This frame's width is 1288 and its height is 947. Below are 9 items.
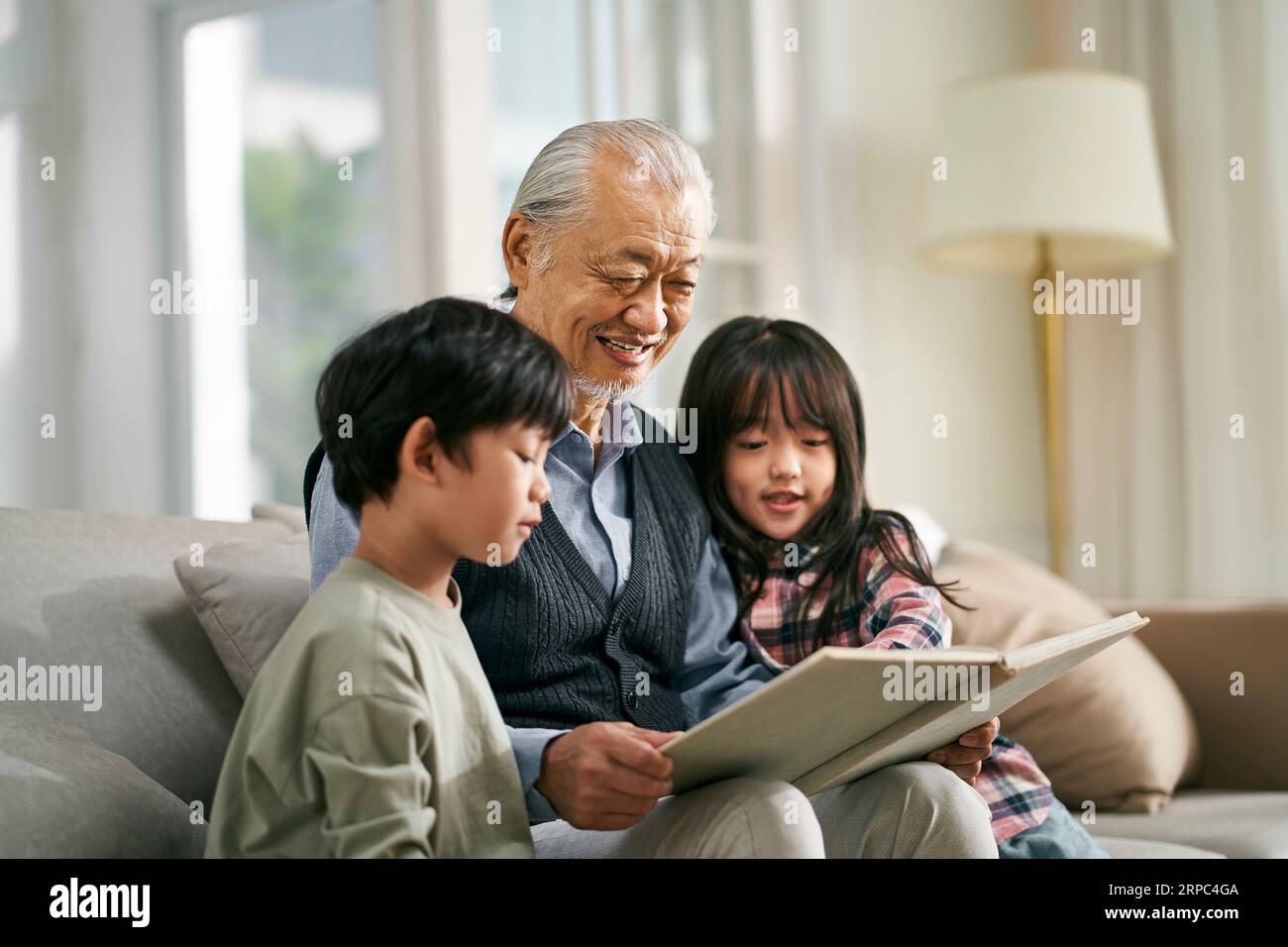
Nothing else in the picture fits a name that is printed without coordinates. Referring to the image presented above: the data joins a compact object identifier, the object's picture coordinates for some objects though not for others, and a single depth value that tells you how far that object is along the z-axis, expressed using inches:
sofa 45.5
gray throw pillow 55.8
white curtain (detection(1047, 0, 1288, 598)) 127.9
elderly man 48.6
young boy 37.9
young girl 60.5
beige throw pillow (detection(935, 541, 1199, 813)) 76.6
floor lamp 119.3
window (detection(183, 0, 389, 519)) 117.0
